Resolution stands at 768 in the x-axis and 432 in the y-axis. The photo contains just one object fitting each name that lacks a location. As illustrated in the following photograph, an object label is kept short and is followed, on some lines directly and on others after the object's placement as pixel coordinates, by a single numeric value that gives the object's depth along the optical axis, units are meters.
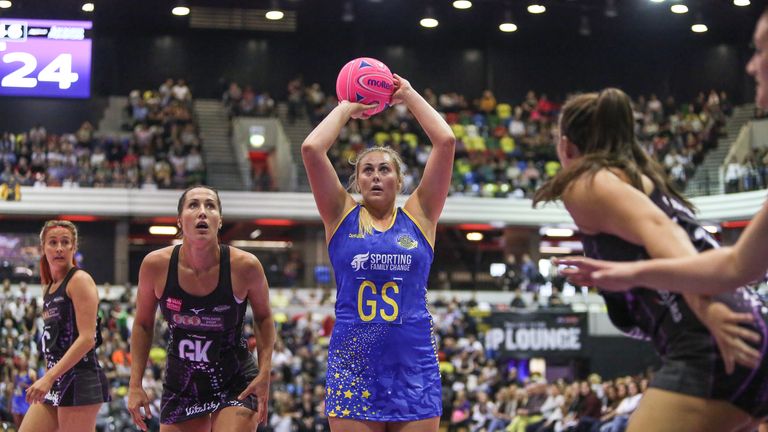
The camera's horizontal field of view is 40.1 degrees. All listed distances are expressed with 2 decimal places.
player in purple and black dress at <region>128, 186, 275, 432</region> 5.55
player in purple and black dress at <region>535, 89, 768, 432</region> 3.08
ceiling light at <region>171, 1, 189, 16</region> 29.59
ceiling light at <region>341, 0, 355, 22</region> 29.32
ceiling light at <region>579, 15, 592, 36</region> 29.95
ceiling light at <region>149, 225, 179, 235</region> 30.11
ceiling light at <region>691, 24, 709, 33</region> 32.47
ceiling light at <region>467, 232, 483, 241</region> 31.09
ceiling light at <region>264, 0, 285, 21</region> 27.83
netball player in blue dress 4.98
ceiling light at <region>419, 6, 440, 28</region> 28.23
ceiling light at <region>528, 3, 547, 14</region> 28.38
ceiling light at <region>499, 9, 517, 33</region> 29.50
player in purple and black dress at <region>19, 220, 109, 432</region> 6.42
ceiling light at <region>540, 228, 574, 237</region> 31.88
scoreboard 18.98
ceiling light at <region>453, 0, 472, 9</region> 27.73
